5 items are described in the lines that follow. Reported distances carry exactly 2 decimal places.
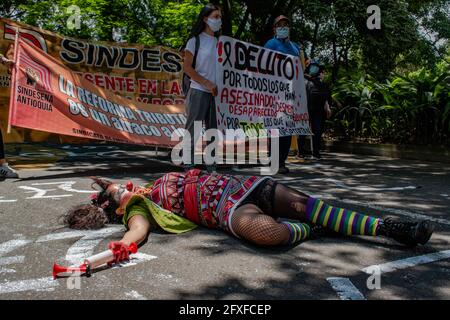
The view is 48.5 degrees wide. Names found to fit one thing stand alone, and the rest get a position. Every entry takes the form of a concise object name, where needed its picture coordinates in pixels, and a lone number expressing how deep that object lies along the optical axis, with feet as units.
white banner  23.53
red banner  22.40
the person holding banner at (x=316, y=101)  32.09
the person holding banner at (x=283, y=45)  24.33
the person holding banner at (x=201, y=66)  19.60
